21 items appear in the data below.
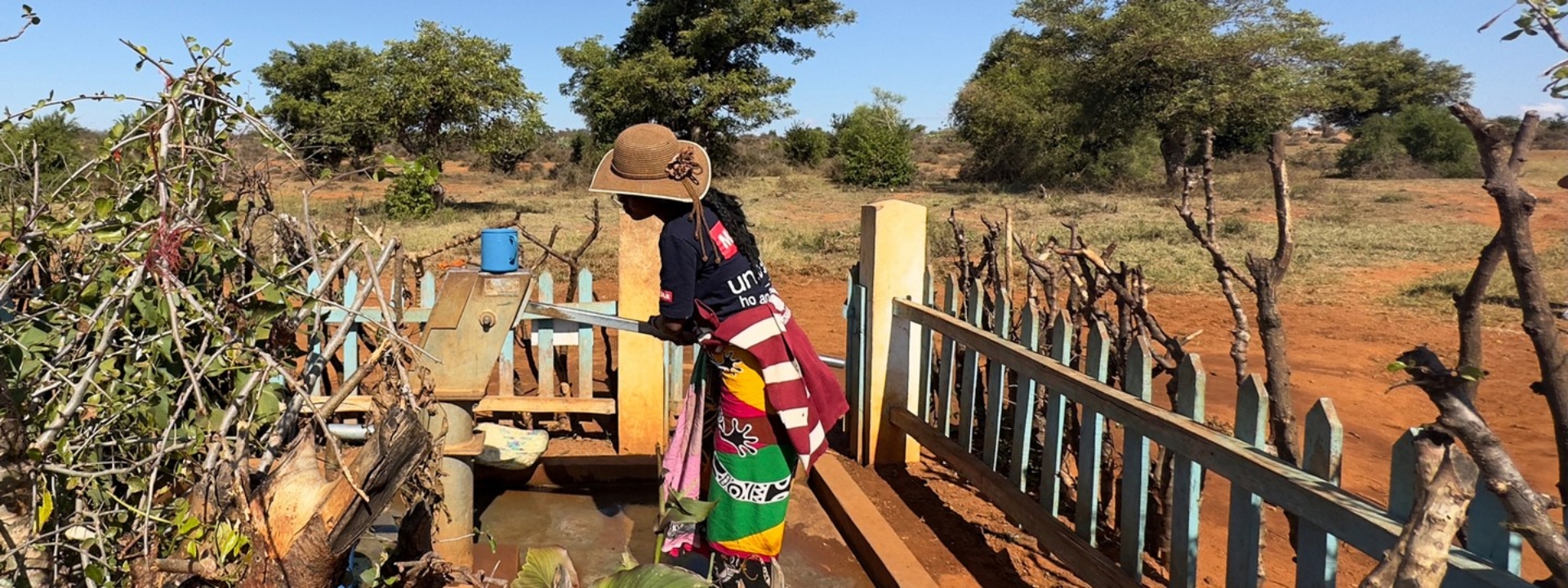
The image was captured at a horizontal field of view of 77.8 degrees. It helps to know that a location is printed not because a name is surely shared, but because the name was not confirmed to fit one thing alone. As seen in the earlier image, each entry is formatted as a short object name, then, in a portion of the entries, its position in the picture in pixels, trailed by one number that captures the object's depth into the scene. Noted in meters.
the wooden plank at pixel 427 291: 4.17
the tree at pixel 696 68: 25.03
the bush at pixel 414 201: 16.34
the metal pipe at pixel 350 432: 3.43
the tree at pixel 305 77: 27.05
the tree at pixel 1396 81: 38.38
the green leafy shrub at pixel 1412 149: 29.31
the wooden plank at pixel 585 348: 4.28
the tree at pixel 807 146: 38.06
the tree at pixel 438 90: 19.53
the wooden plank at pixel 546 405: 4.23
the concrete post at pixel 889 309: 3.88
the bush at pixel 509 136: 20.72
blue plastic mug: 2.86
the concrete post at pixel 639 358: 4.06
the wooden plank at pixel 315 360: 2.06
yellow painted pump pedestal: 2.64
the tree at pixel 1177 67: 24.27
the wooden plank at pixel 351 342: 4.20
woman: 2.49
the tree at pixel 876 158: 29.89
